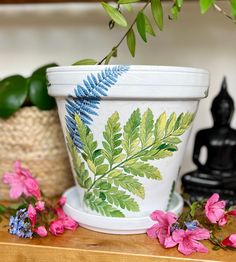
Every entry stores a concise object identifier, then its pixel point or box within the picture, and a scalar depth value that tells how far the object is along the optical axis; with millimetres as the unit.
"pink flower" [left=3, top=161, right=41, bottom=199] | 583
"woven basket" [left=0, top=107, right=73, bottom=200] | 641
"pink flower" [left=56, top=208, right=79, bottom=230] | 518
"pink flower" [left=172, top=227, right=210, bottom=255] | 447
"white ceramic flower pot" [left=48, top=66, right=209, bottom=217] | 452
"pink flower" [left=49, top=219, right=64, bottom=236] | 496
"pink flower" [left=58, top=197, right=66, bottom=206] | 563
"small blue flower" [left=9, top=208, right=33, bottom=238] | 492
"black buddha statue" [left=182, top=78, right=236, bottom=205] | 628
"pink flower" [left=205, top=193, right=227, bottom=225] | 483
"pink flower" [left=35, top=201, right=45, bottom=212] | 505
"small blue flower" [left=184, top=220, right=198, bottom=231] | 458
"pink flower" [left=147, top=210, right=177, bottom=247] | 463
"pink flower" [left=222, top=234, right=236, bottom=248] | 454
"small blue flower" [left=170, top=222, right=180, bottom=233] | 463
